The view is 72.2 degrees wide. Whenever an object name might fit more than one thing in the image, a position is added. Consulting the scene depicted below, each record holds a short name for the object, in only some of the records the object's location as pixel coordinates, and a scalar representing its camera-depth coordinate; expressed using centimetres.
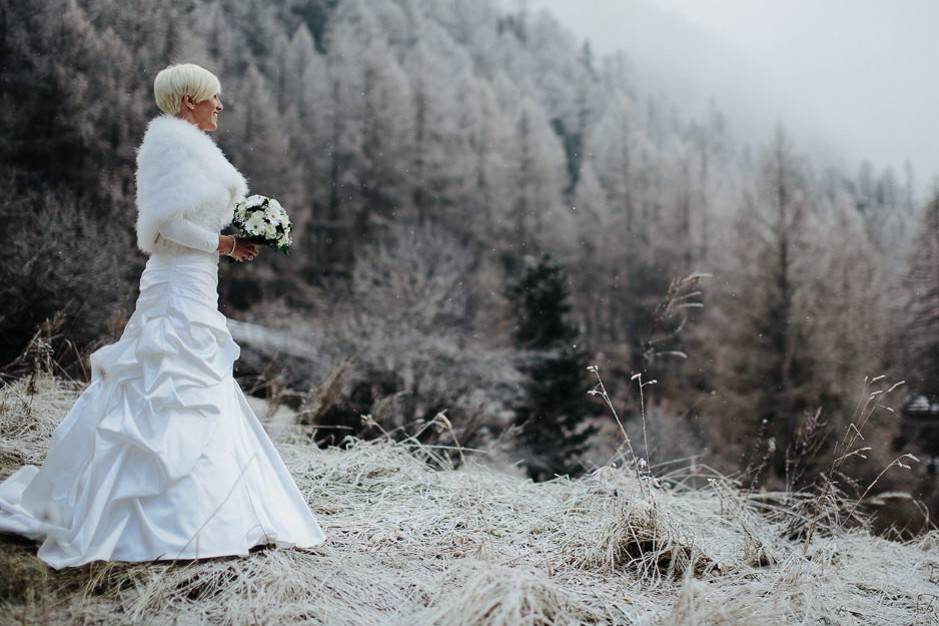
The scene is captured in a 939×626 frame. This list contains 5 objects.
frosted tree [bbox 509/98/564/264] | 2409
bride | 183
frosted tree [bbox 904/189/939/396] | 1397
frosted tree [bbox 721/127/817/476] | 1466
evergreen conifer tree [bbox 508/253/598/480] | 1390
